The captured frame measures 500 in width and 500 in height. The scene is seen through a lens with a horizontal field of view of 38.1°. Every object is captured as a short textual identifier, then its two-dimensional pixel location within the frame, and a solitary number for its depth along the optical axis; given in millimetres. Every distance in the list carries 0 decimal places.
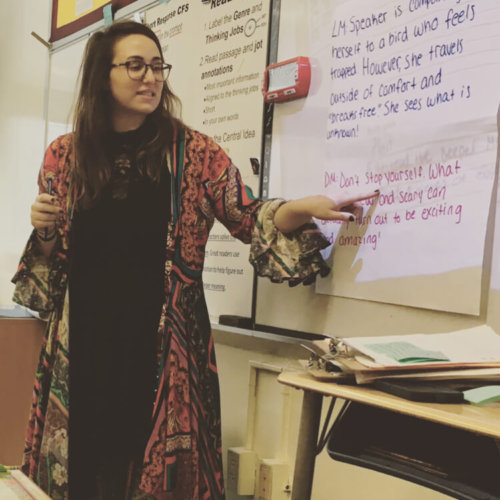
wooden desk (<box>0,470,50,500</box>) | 1104
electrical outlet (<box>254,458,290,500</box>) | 1884
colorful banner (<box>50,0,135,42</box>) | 2967
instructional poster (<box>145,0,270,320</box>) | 2035
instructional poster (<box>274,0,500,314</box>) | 1398
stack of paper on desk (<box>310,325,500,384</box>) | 1047
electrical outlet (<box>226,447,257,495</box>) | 1971
